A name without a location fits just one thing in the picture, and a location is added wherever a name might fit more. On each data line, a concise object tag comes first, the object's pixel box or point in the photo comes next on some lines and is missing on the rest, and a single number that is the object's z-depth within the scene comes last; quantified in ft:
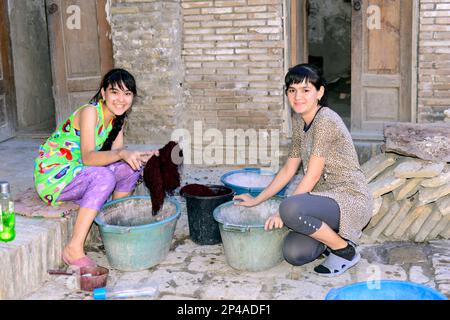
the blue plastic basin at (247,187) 18.13
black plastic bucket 17.58
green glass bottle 14.65
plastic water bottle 14.53
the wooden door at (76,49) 27.45
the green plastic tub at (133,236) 15.75
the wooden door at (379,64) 26.76
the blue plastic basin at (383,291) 11.93
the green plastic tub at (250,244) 15.60
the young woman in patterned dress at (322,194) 15.14
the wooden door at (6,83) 28.09
